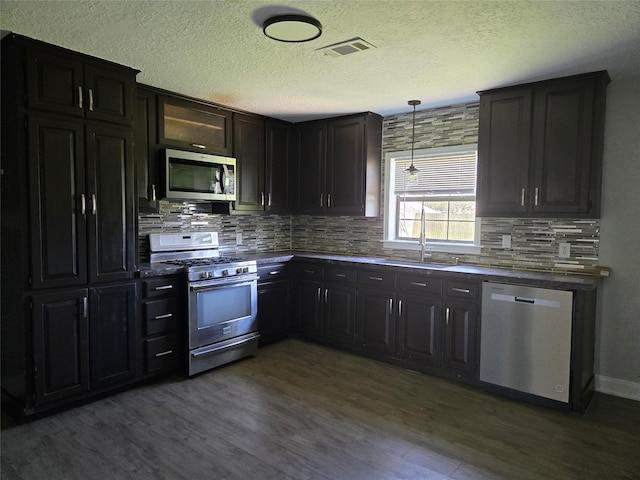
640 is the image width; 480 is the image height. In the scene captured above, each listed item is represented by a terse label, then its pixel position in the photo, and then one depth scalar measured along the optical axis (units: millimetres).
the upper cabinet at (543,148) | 3090
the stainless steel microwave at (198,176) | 3640
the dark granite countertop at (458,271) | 2982
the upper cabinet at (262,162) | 4367
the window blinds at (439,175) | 4020
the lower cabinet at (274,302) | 4230
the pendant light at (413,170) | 3914
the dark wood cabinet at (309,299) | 4367
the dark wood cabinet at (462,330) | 3334
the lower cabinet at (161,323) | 3285
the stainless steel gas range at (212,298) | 3518
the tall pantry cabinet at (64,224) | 2658
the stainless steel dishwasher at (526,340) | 2947
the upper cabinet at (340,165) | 4383
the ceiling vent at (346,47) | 2553
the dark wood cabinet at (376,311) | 3820
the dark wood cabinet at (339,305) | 4113
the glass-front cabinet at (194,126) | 3686
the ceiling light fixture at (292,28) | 2234
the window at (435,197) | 4027
